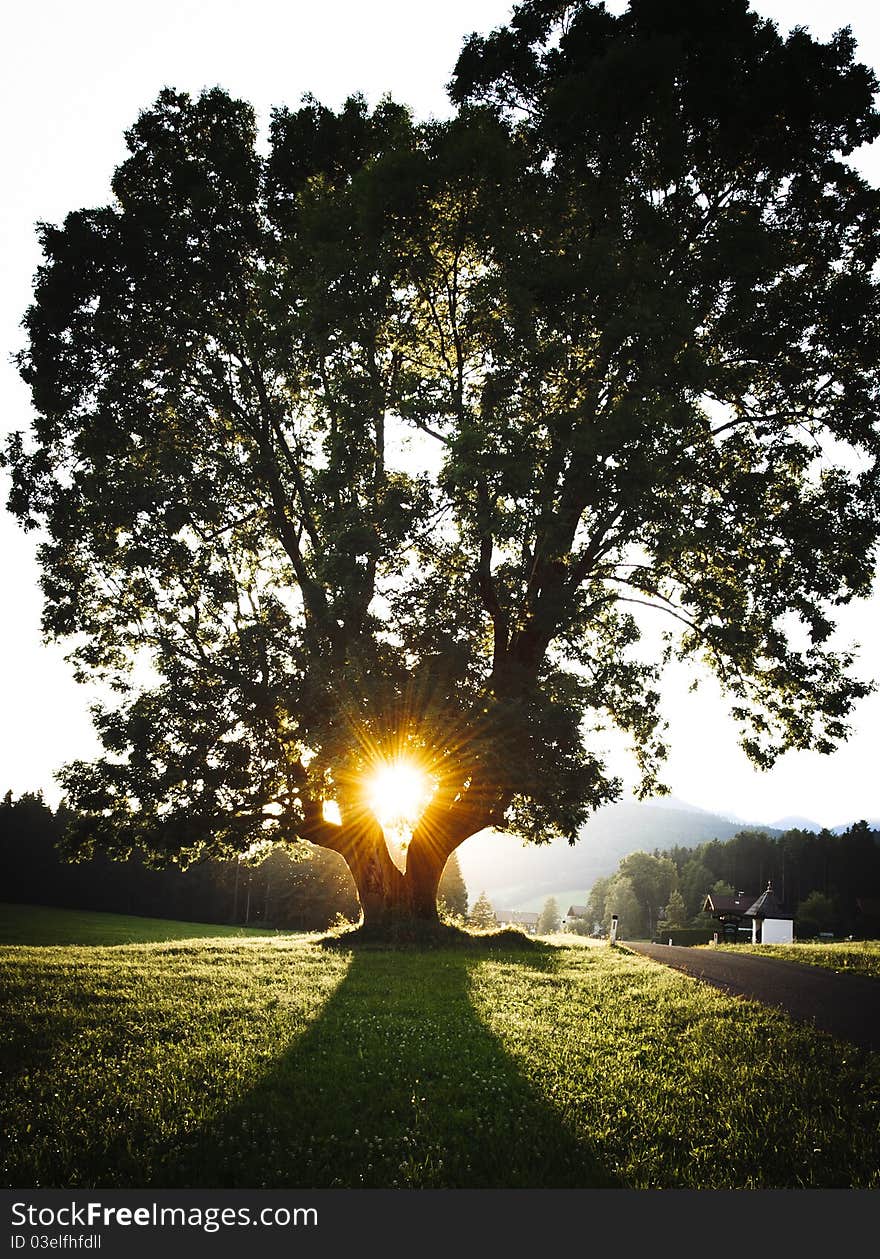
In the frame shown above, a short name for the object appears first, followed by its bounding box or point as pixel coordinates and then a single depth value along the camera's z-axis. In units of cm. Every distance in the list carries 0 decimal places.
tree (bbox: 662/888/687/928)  10490
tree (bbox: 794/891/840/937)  8131
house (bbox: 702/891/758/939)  7931
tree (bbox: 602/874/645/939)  12700
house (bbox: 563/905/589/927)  15316
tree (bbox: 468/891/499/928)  10314
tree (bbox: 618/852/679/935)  12988
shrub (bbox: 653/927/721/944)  6306
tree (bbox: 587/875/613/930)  14662
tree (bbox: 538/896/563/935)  17600
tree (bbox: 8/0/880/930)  1322
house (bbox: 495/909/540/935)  17088
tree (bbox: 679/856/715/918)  12232
